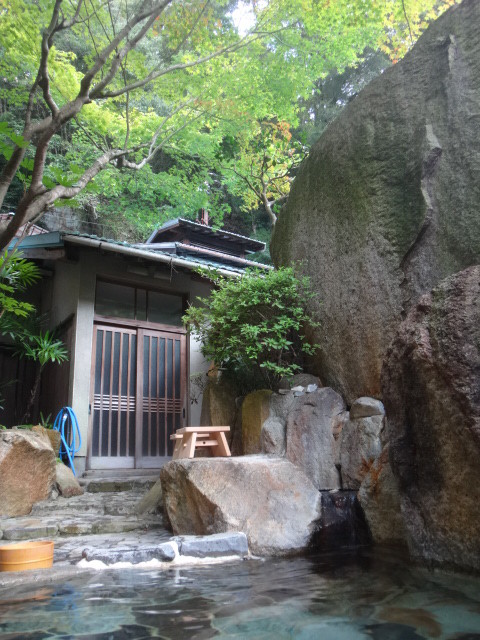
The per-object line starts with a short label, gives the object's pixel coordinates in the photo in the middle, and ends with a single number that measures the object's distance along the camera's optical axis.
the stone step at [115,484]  8.21
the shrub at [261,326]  6.97
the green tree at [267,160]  11.72
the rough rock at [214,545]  4.80
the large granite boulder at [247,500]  5.23
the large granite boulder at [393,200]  6.55
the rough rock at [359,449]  6.03
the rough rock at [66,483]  7.73
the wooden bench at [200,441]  6.65
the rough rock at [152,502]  6.84
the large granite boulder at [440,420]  3.88
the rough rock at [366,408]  6.21
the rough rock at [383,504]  5.10
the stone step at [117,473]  9.06
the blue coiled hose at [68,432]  8.91
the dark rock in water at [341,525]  5.41
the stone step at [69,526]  5.85
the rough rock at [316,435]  6.29
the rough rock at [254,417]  6.97
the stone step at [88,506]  7.08
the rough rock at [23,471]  7.02
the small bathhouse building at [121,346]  9.48
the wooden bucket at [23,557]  4.29
